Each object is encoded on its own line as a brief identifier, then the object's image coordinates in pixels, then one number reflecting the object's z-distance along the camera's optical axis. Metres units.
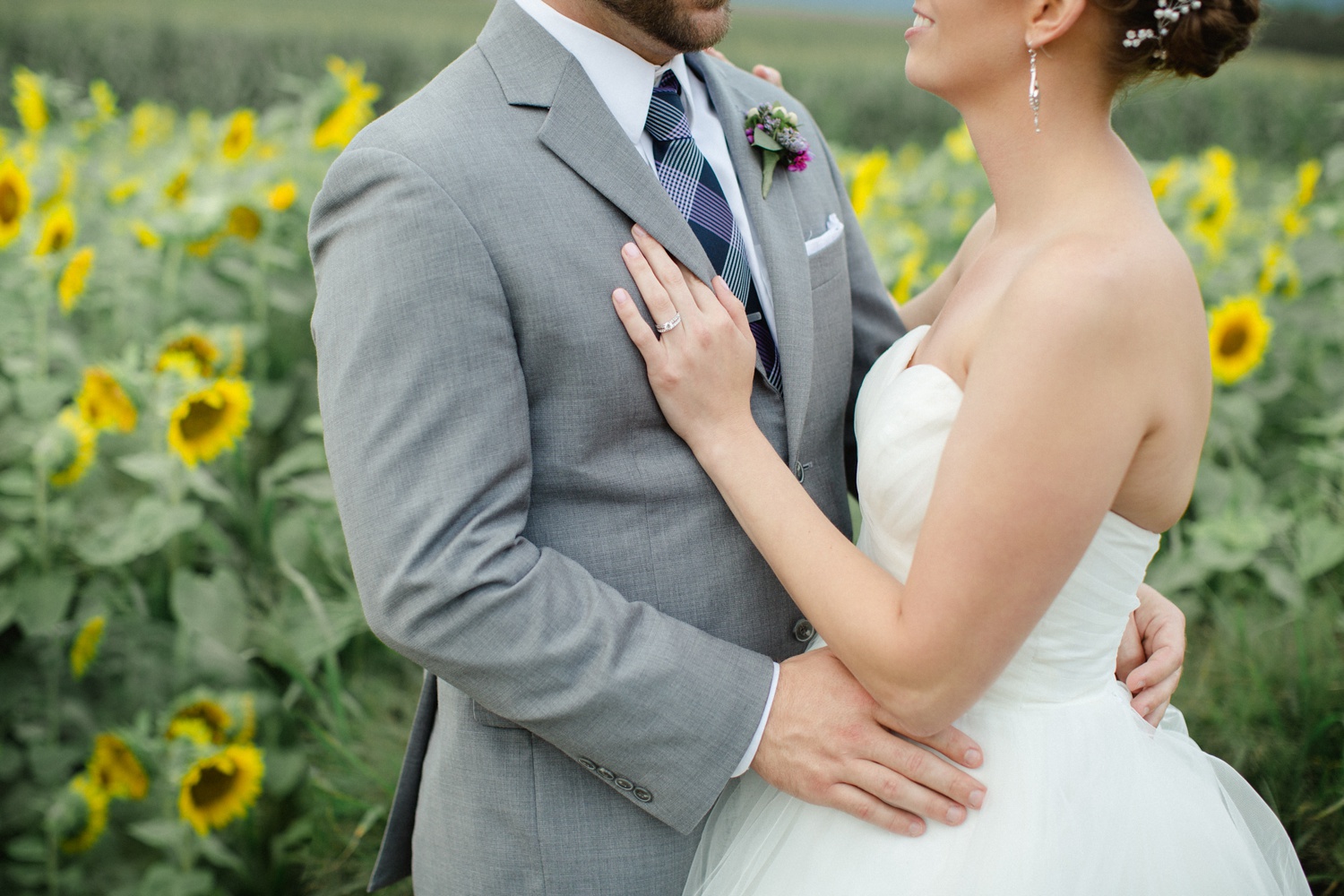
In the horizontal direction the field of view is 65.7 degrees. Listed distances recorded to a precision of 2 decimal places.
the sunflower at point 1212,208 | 3.82
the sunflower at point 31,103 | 3.48
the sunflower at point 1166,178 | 3.74
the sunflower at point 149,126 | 4.35
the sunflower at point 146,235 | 3.18
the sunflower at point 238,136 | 3.54
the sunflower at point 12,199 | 2.92
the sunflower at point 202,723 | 2.49
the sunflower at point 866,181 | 3.72
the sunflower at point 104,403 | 2.59
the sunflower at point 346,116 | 3.45
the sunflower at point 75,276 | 2.79
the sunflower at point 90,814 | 2.52
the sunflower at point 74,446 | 2.55
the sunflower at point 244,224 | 3.34
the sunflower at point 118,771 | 2.53
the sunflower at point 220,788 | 2.43
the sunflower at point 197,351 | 2.79
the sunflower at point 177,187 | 3.38
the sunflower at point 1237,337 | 3.06
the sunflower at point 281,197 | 3.22
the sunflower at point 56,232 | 2.83
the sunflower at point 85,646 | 2.59
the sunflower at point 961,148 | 4.53
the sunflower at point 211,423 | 2.57
